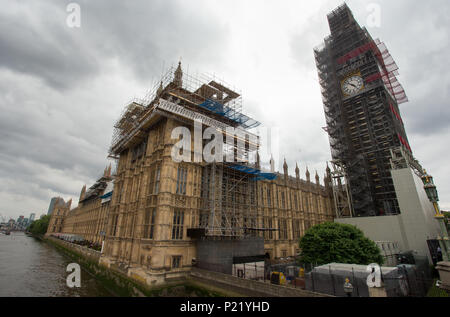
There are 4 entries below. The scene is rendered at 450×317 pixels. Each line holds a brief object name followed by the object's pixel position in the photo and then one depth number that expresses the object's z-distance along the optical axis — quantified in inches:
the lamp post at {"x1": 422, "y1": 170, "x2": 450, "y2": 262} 887.7
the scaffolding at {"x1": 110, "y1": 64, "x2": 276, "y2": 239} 1177.4
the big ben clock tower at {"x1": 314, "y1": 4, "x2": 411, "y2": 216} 2020.2
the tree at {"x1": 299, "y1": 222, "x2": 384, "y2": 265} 1043.9
